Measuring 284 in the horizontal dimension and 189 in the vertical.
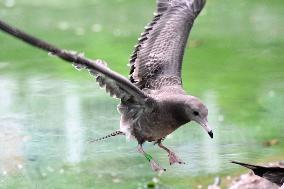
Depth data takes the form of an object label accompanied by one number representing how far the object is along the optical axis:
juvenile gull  10.52
